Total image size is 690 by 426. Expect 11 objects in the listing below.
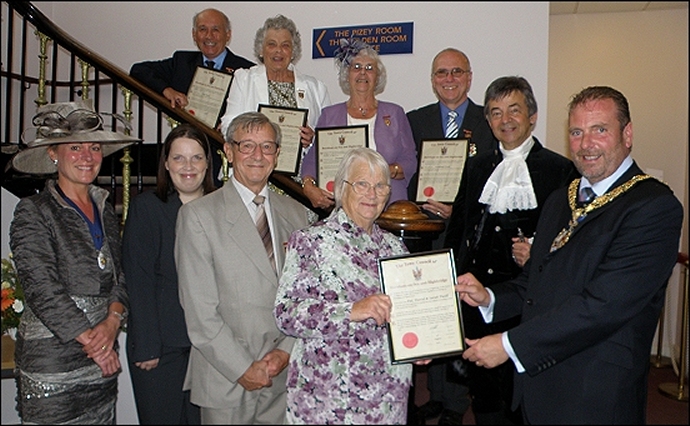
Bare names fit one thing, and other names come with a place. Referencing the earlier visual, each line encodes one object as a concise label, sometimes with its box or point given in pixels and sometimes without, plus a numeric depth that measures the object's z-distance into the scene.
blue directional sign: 4.20
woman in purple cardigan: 3.53
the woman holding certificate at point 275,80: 3.74
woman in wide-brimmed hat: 2.37
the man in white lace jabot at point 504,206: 2.71
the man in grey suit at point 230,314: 2.20
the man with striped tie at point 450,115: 3.58
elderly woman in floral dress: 1.97
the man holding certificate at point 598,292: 1.90
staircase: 3.25
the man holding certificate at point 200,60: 4.19
